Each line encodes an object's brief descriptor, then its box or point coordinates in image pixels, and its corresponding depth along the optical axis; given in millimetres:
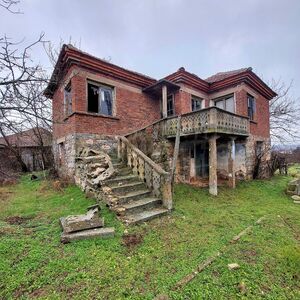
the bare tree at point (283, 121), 18219
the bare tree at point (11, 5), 3019
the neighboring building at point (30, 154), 14898
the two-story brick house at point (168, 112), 8109
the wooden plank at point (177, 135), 6935
